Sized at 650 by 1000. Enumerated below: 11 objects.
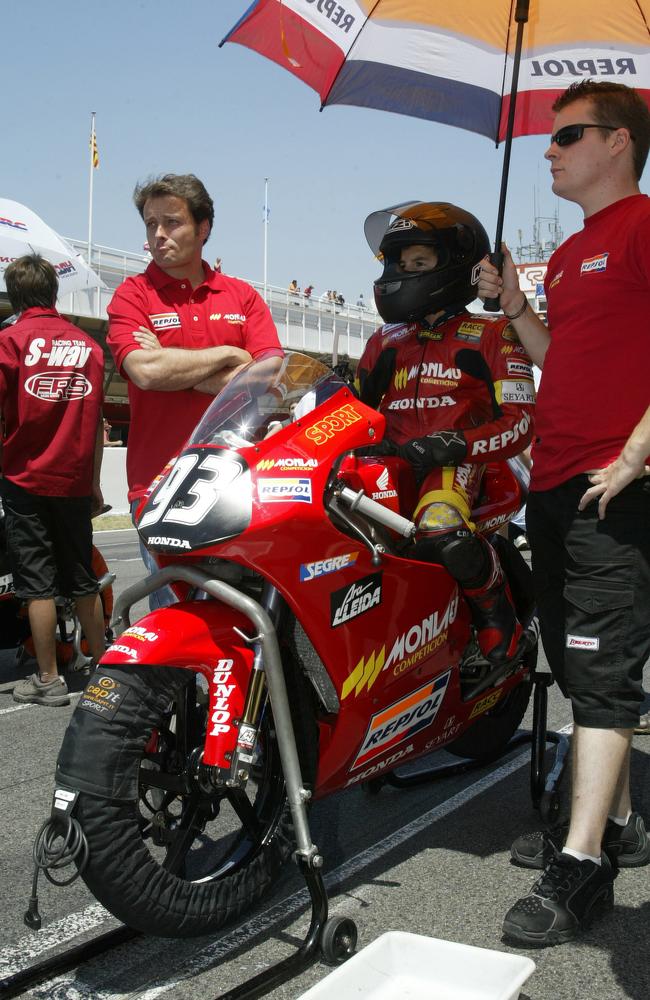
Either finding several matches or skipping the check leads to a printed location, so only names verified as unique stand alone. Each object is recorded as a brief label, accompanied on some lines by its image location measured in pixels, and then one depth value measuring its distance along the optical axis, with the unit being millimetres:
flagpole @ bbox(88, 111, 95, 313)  42719
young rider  3455
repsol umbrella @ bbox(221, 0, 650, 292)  3988
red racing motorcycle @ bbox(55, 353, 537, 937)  2477
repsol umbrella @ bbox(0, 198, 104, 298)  10430
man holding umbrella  2957
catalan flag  43541
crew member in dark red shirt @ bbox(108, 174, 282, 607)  3697
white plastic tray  2293
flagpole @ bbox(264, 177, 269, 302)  52100
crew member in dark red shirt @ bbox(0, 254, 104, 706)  5477
